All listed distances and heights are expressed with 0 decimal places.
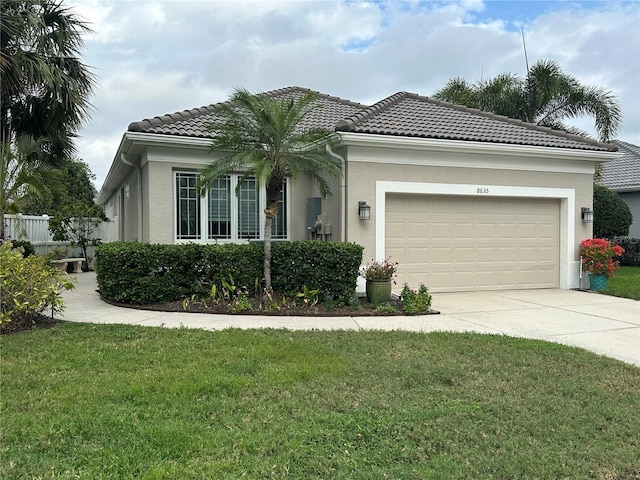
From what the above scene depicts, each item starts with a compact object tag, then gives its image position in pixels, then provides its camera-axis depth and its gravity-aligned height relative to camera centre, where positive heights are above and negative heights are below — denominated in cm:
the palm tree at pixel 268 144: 802 +156
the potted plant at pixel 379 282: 888 -94
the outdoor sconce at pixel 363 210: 964 +44
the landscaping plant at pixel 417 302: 823 -125
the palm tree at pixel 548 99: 1812 +520
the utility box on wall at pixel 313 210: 1080 +50
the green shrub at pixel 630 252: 1747 -76
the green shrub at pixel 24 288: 638 -77
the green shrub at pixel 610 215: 1616 +56
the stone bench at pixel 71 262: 1503 -102
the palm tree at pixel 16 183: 816 +87
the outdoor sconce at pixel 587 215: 1168 +41
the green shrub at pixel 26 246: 1371 -40
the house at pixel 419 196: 986 +80
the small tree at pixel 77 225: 1630 +25
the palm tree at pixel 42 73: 1084 +381
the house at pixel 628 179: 1911 +222
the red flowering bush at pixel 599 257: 1115 -60
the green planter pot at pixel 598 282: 1131 -121
